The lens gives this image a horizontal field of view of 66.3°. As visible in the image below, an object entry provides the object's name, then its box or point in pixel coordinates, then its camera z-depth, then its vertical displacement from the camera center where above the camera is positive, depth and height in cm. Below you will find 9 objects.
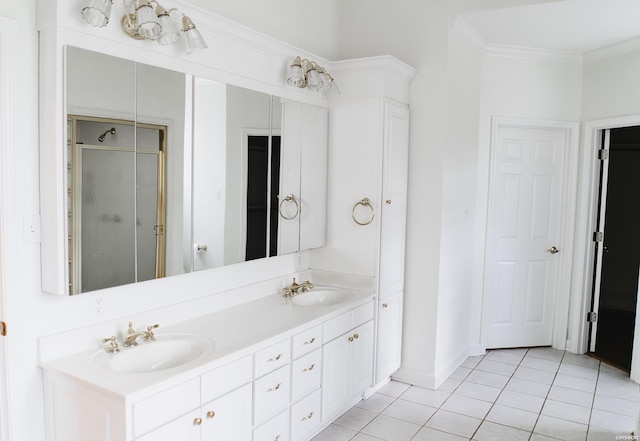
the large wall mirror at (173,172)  198 +6
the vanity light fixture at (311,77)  302 +70
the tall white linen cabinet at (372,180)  333 +6
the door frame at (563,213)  440 -18
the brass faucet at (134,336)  216 -69
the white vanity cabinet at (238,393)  181 -92
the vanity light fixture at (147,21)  187 +66
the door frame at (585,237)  441 -39
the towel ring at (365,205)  336 -15
